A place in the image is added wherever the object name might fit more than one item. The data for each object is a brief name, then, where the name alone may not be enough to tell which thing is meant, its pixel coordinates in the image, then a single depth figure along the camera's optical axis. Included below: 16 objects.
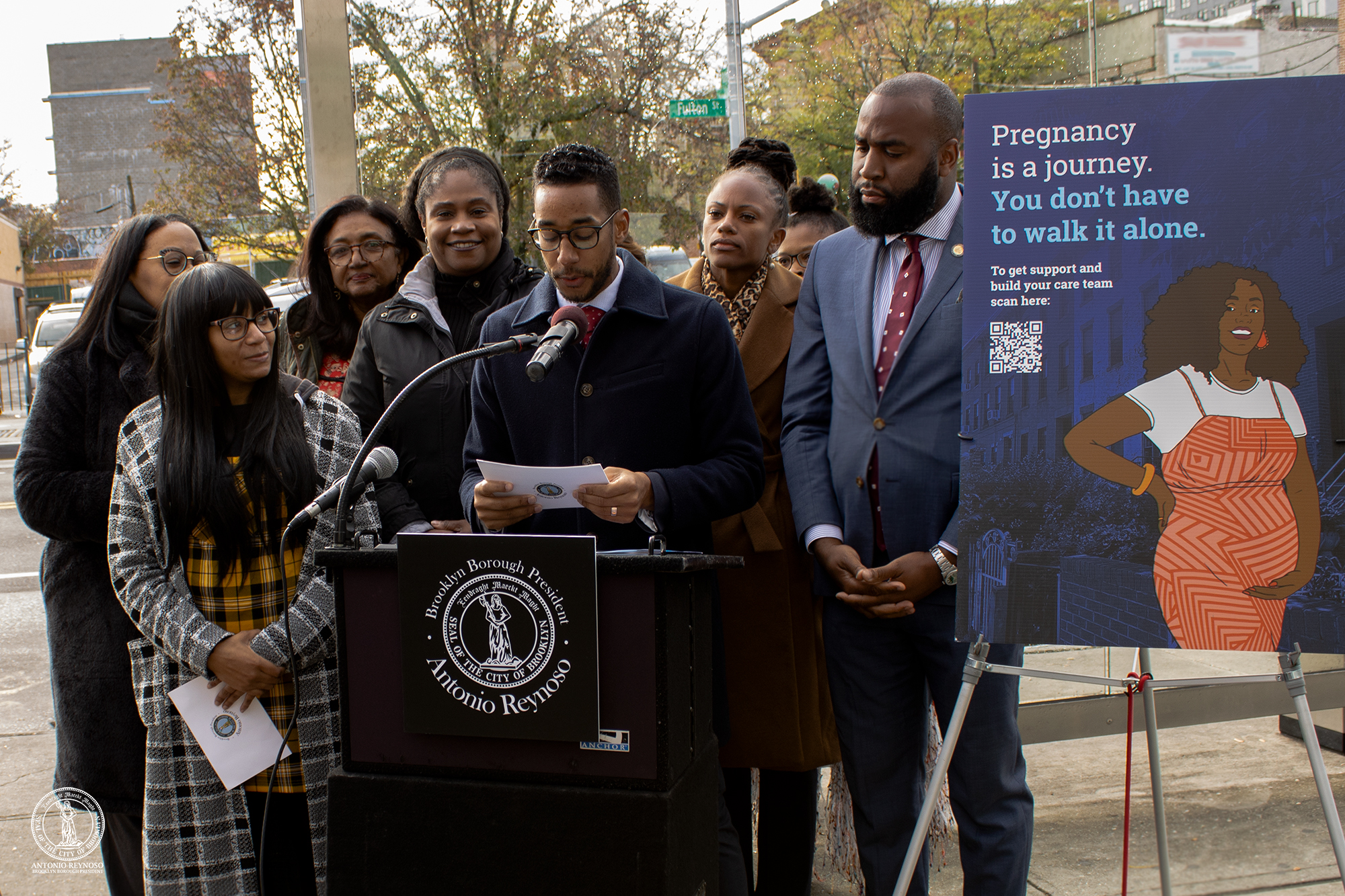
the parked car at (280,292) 10.73
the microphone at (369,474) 1.83
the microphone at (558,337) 1.66
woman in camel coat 2.70
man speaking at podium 2.27
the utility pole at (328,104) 4.49
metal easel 2.02
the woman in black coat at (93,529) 2.53
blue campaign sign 1.90
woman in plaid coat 2.30
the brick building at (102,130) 48.56
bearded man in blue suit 2.34
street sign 8.65
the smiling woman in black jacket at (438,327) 2.77
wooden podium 1.62
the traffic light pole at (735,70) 9.40
